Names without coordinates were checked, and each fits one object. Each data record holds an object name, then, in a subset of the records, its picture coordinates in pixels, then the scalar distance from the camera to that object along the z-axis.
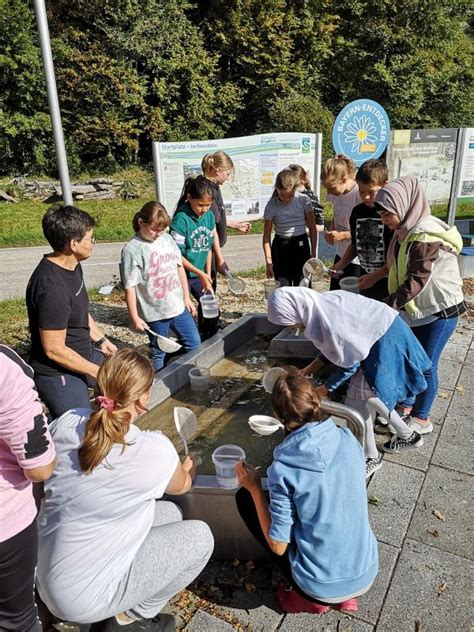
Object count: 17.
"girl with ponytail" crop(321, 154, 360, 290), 4.45
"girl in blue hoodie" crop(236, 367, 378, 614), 1.97
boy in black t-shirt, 3.88
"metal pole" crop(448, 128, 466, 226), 8.07
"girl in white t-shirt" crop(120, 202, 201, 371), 3.83
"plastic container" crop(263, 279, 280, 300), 4.98
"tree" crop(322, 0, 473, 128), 23.16
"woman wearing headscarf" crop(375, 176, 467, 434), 3.07
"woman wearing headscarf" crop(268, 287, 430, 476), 2.84
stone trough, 2.60
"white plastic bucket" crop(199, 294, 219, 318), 4.75
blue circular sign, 7.42
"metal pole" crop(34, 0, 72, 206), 3.89
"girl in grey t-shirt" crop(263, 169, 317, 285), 4.99
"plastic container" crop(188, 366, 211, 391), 3.98
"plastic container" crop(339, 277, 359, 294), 4.34
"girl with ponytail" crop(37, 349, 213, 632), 1.91
